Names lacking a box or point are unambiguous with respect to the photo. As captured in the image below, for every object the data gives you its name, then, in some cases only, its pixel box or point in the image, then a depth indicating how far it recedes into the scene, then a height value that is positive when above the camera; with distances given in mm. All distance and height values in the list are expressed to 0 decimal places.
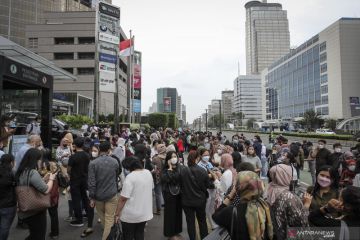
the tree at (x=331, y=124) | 68875 +570
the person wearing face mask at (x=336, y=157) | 7602 -897
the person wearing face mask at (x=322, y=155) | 8648 -896
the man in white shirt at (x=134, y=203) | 4203 -1144
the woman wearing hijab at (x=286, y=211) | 3129 -969
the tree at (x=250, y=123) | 130000 +1771
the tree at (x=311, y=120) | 70906 +1624
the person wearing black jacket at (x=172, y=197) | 5176 -1302
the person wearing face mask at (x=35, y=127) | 12117 +50
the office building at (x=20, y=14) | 83256 +34690
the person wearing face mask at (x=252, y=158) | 7921 -896
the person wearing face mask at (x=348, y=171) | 6914 -1125
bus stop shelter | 9495 +2097
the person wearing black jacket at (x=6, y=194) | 4176 -988
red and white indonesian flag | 23531 +6783
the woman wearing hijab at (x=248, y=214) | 2795 -893
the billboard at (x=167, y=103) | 89188 +7675
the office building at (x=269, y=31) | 190500 +65419
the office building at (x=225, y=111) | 191212 +11224
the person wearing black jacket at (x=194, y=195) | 5000 -1214
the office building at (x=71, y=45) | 60281 +18219
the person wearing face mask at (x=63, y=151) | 7363 -632
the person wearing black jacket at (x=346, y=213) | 2693 -897
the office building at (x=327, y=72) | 79312 +17325
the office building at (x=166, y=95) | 164175 +19860
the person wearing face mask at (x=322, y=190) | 3676 -877
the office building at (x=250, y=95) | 169375 +19214
